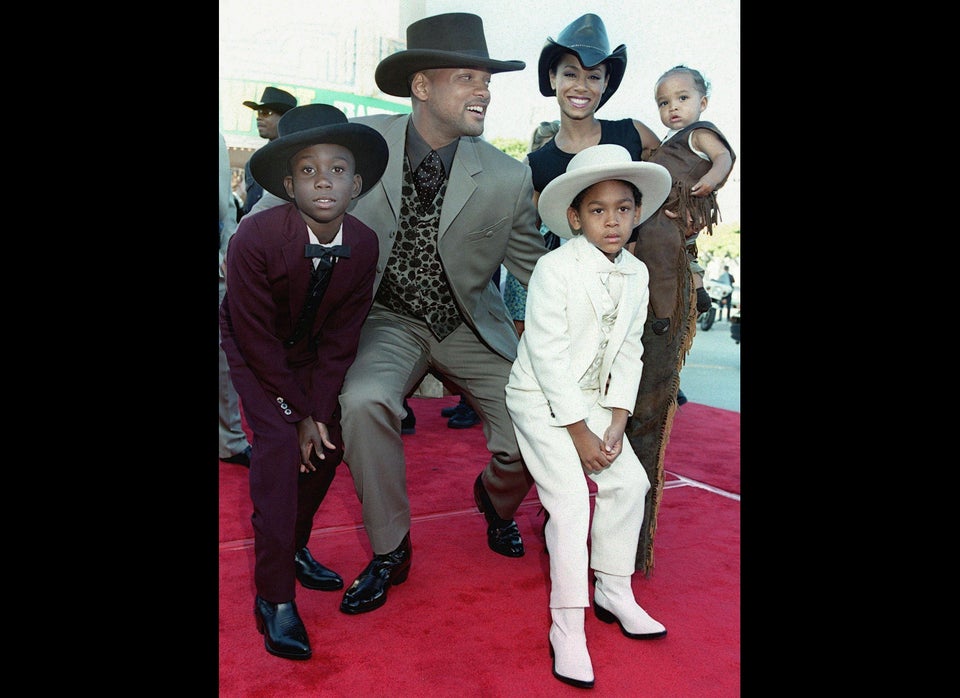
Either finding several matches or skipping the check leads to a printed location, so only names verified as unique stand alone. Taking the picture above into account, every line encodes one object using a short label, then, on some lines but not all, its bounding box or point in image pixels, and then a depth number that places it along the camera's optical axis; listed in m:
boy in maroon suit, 2.20
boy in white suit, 2.26
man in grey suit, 2.71
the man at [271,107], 5.00
